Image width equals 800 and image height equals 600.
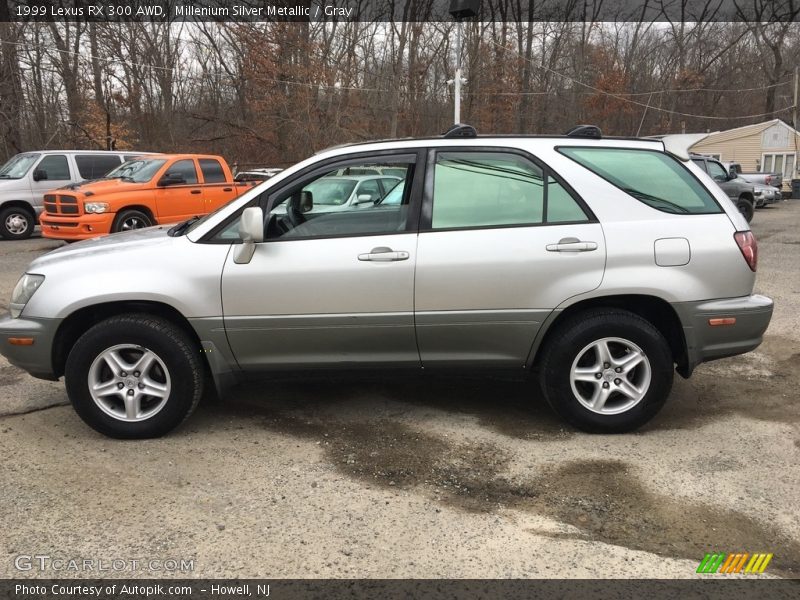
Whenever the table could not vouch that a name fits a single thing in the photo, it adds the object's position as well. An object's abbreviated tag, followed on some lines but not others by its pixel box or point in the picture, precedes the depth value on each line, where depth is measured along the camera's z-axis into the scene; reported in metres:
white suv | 13.98
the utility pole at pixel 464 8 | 10.06
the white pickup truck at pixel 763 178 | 25.92
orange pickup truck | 11.09
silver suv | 3.78
